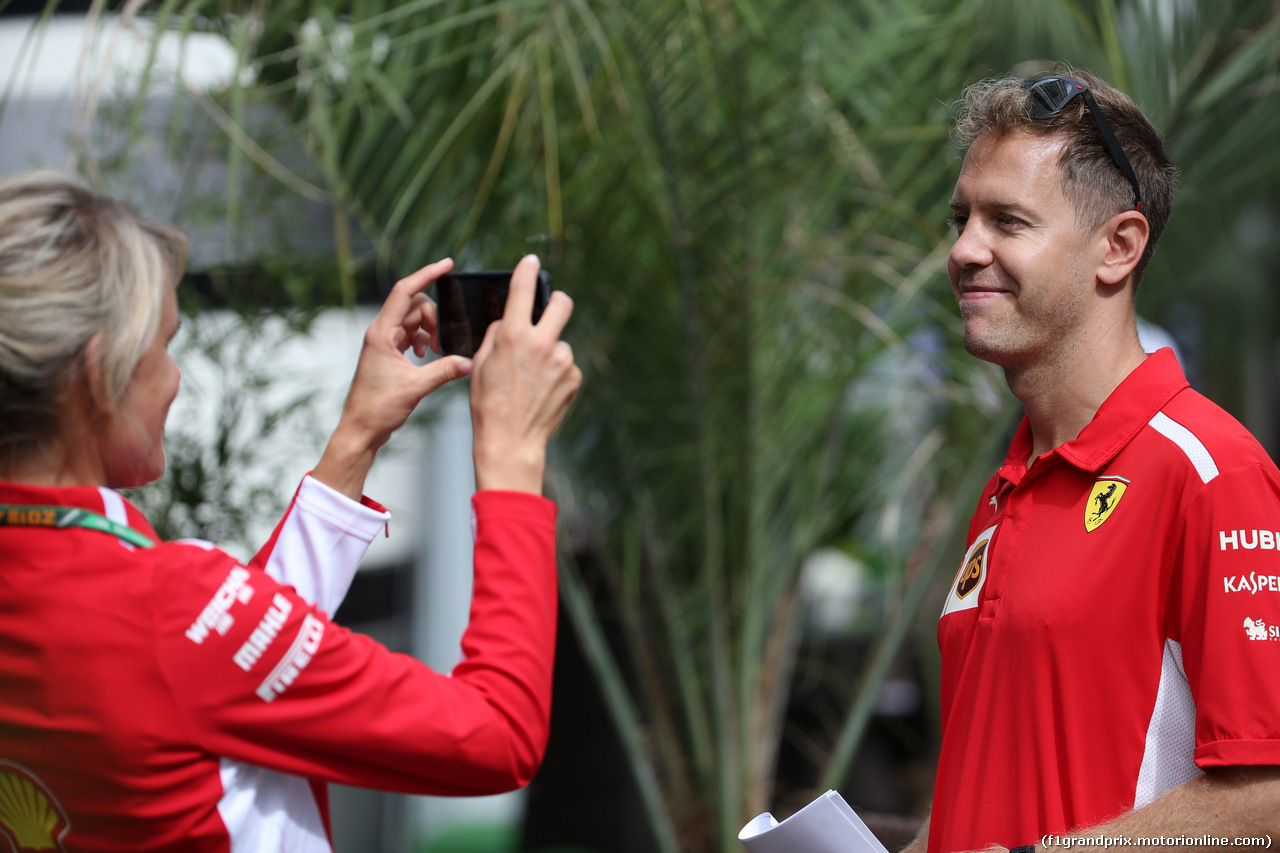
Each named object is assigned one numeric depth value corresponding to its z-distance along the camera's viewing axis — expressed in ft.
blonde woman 11.74
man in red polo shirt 11.94
